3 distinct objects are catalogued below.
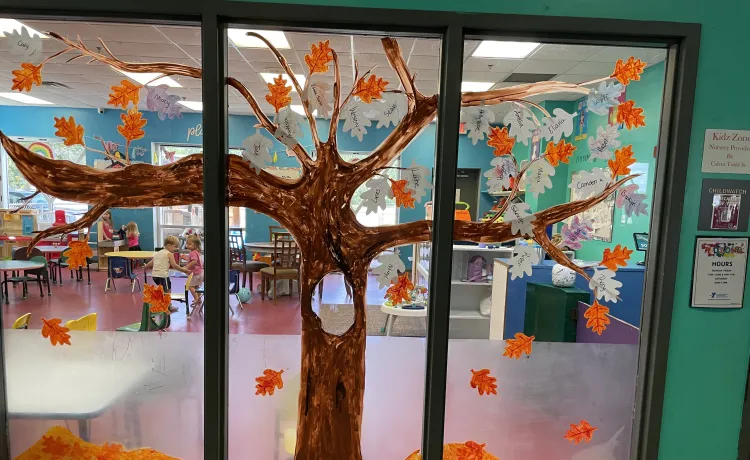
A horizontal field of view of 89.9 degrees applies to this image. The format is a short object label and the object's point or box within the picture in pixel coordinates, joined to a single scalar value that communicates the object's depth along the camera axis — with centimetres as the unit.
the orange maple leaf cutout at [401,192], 151
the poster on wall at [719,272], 148
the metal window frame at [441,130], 132
